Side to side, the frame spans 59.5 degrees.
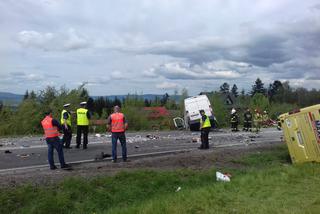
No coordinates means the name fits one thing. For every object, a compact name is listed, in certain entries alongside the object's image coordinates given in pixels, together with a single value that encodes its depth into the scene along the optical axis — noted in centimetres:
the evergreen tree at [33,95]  2647
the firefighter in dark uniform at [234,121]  1958
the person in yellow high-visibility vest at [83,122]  1129
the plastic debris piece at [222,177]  774
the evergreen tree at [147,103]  3631
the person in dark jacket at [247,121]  1946
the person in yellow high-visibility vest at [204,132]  1189
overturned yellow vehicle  842
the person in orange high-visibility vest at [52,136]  805
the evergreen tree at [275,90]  6161
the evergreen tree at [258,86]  7940
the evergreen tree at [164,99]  4015
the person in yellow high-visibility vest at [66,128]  1101
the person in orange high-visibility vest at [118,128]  915
